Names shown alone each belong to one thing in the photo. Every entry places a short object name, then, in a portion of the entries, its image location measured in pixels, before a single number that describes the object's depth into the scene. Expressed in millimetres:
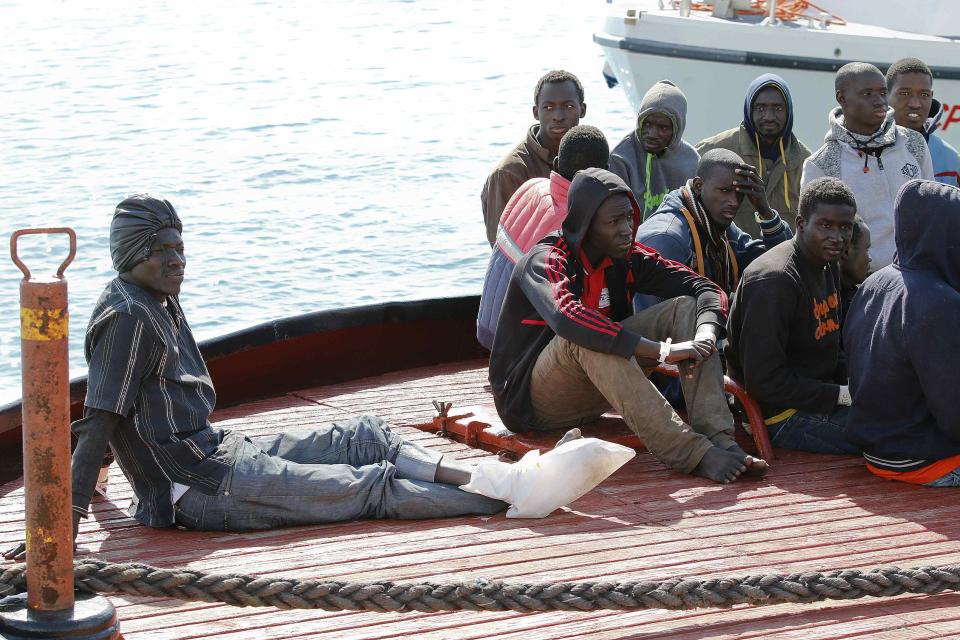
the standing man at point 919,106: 13047
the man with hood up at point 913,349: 8711
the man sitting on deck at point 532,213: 10820
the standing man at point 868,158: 11953
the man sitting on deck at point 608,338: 9484
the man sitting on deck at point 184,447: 7941
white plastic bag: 8586
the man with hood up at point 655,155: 12281
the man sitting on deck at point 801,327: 9758
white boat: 24578
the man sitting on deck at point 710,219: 10734
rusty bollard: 5527
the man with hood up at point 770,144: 12531
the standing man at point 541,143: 12633
